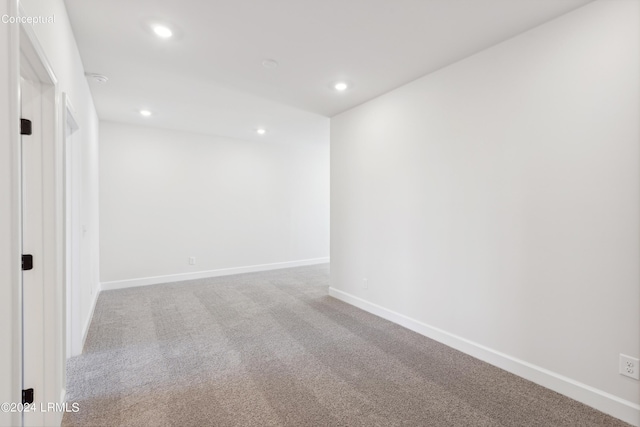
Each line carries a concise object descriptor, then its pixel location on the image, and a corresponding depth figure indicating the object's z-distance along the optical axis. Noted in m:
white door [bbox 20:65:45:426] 1.73
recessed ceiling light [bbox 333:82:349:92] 3.39
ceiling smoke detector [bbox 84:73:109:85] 3.20
